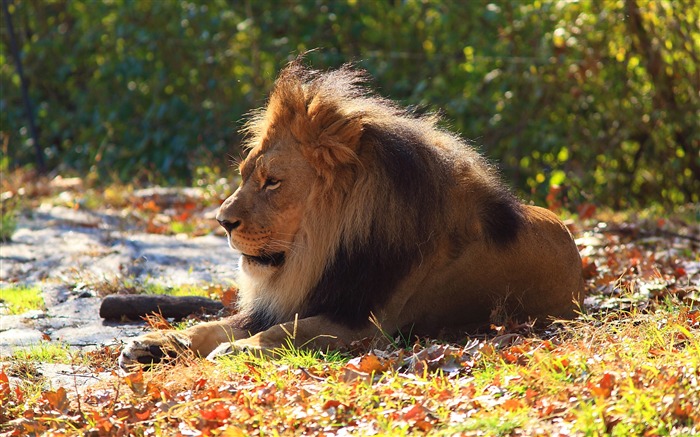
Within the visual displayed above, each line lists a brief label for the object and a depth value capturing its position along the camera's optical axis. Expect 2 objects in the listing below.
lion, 9.05
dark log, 11.15
